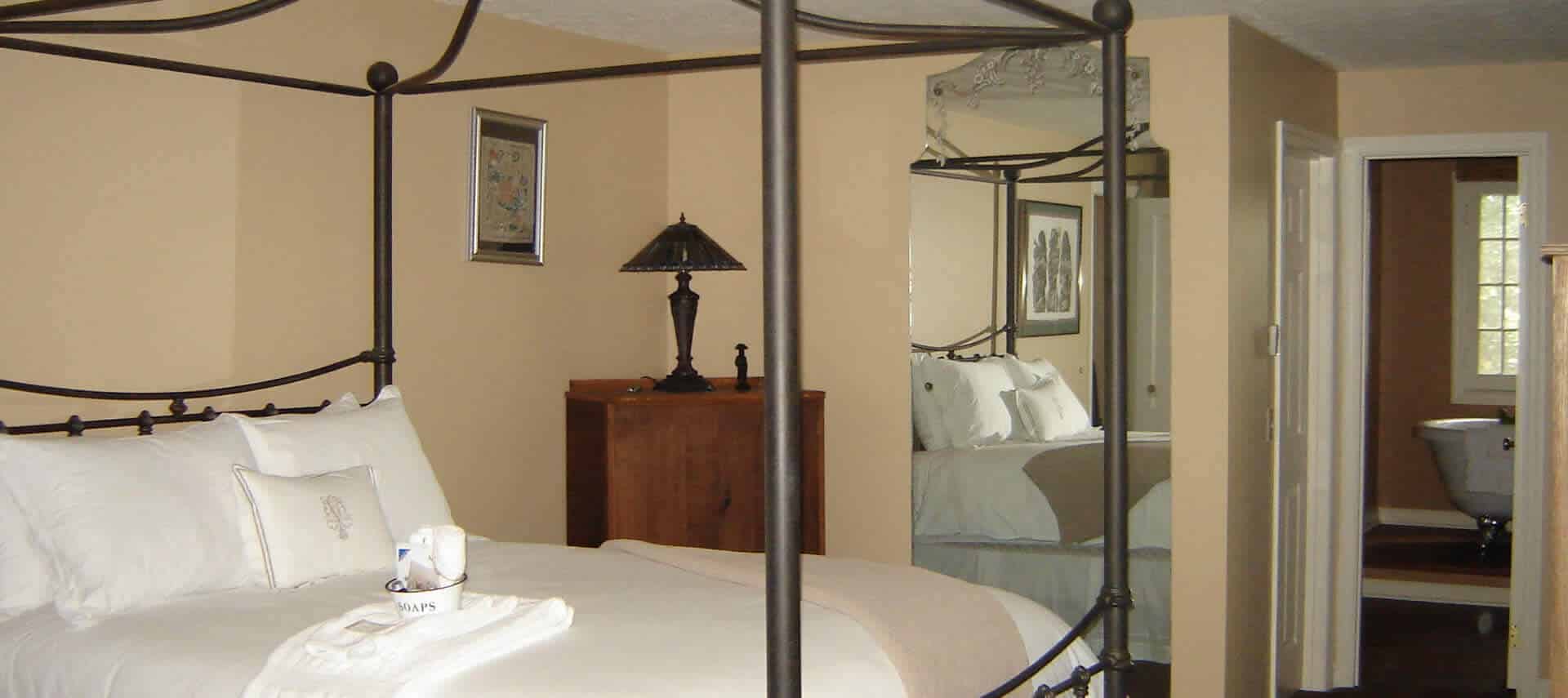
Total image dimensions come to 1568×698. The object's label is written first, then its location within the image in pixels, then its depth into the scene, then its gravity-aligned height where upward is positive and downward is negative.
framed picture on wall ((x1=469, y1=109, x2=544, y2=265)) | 4.25 +0.43
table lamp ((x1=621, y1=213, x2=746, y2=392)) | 4.57 +0.21
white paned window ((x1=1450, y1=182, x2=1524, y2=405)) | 7.75 +0.23
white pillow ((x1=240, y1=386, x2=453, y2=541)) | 3.16 -0.27
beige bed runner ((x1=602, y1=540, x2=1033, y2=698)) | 2.56 -0.54
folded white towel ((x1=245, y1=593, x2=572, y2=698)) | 2.27 -0.52
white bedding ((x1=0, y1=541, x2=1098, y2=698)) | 2.31 -0.55
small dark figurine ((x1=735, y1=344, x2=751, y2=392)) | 4.71 -0.13
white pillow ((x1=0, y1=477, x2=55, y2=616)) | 2.71 -0.44
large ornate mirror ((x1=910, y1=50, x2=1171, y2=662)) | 4.50 -0.05
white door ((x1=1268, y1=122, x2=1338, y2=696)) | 5.04 -0.33
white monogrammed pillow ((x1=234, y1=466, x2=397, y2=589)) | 2.95 -0.41
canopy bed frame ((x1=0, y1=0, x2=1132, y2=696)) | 1.78 +0.19
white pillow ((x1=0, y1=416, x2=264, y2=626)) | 2.70 -0.36
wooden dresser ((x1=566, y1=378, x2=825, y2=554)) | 4.34 -0.42
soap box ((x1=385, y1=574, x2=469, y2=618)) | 2.54 -0.48
